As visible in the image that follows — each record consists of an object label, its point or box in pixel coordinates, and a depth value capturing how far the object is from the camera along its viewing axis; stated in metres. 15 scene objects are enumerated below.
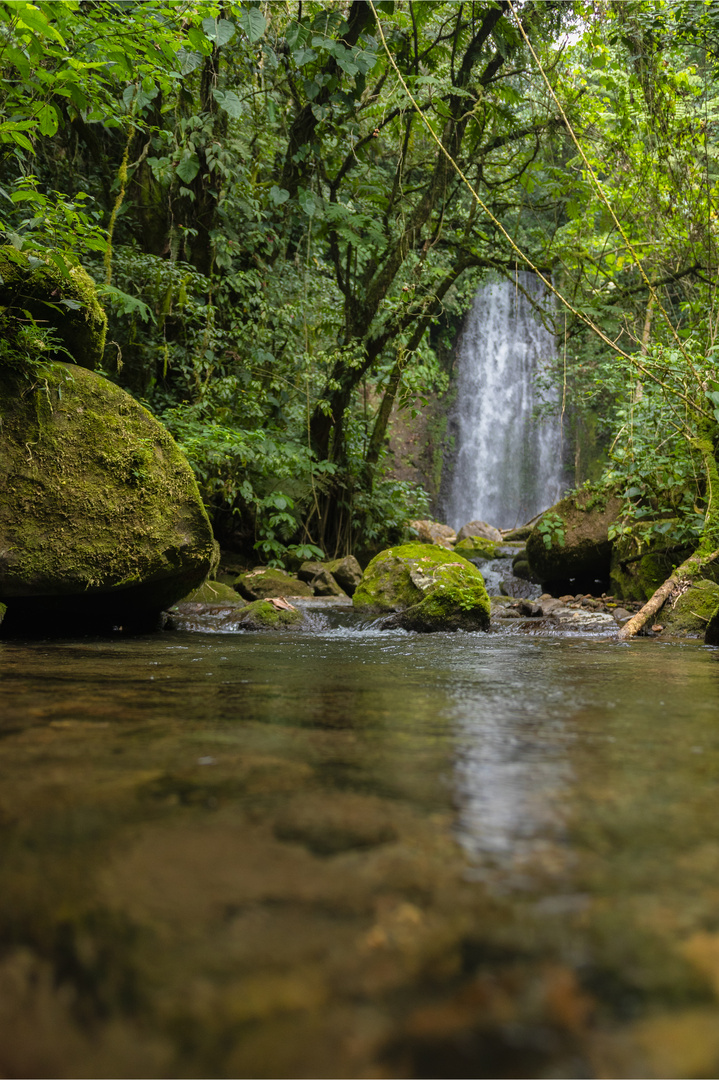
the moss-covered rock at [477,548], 12.14
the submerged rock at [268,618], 5.96
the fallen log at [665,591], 5.39
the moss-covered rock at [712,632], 4.41
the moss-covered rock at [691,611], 5.38
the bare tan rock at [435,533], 13.91
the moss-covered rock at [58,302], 3.75
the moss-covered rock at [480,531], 15.28
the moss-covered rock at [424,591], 5.95
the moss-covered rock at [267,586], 7.45
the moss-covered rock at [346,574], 8.35
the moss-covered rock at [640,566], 7.65
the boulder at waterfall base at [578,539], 9.01
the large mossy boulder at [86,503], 3.84
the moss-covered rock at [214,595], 7.02
